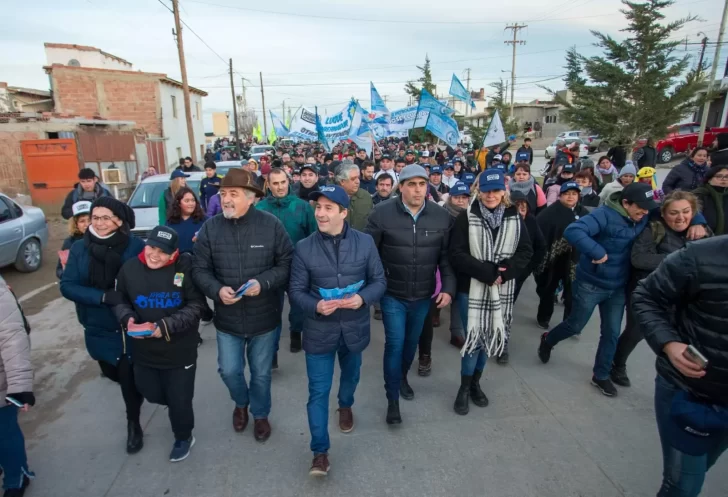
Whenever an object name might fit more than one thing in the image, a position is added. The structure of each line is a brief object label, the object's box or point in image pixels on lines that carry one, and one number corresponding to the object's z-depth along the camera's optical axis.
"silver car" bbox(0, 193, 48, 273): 7.28
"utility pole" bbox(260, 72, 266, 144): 50.61
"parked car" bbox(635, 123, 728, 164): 22.00
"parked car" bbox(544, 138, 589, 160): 26.89
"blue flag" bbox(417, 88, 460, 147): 11.28
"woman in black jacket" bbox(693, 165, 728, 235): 4.14
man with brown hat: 2.92
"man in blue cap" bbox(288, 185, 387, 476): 2.78
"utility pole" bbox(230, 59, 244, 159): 34.58
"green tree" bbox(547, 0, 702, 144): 13.50
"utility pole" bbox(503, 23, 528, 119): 40.75
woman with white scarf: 3.29
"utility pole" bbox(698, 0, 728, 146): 20.07
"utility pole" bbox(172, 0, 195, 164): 18.00
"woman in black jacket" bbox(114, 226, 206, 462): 2.72
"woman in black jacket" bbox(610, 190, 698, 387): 3.29
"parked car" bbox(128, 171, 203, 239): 7.36
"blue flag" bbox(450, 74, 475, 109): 14.14
